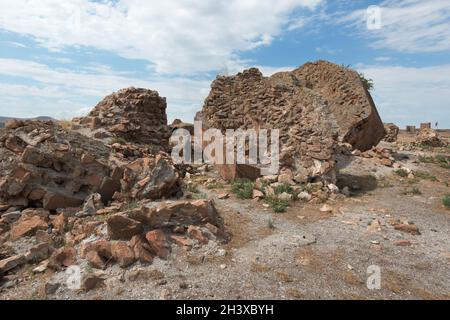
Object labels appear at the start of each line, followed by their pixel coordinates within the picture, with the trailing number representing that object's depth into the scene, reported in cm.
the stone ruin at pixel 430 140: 1973
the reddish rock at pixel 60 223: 631
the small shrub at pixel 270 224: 656
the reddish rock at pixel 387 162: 1165
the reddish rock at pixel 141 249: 501
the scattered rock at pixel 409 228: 650
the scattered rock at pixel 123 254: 493
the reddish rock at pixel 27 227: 621
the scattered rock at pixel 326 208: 759
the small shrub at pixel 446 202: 808
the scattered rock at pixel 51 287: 449
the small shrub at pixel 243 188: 830
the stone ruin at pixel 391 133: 2148
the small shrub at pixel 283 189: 842
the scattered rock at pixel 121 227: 539
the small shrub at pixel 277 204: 749
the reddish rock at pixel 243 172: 958
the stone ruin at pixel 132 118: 1350
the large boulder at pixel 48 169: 750
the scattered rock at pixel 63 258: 507
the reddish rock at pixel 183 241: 542
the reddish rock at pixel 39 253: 537
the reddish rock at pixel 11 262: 508
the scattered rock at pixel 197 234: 562
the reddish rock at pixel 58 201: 738
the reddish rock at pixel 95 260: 493
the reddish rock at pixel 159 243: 519
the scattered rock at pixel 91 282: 450
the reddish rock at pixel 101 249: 514
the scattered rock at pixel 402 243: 593
